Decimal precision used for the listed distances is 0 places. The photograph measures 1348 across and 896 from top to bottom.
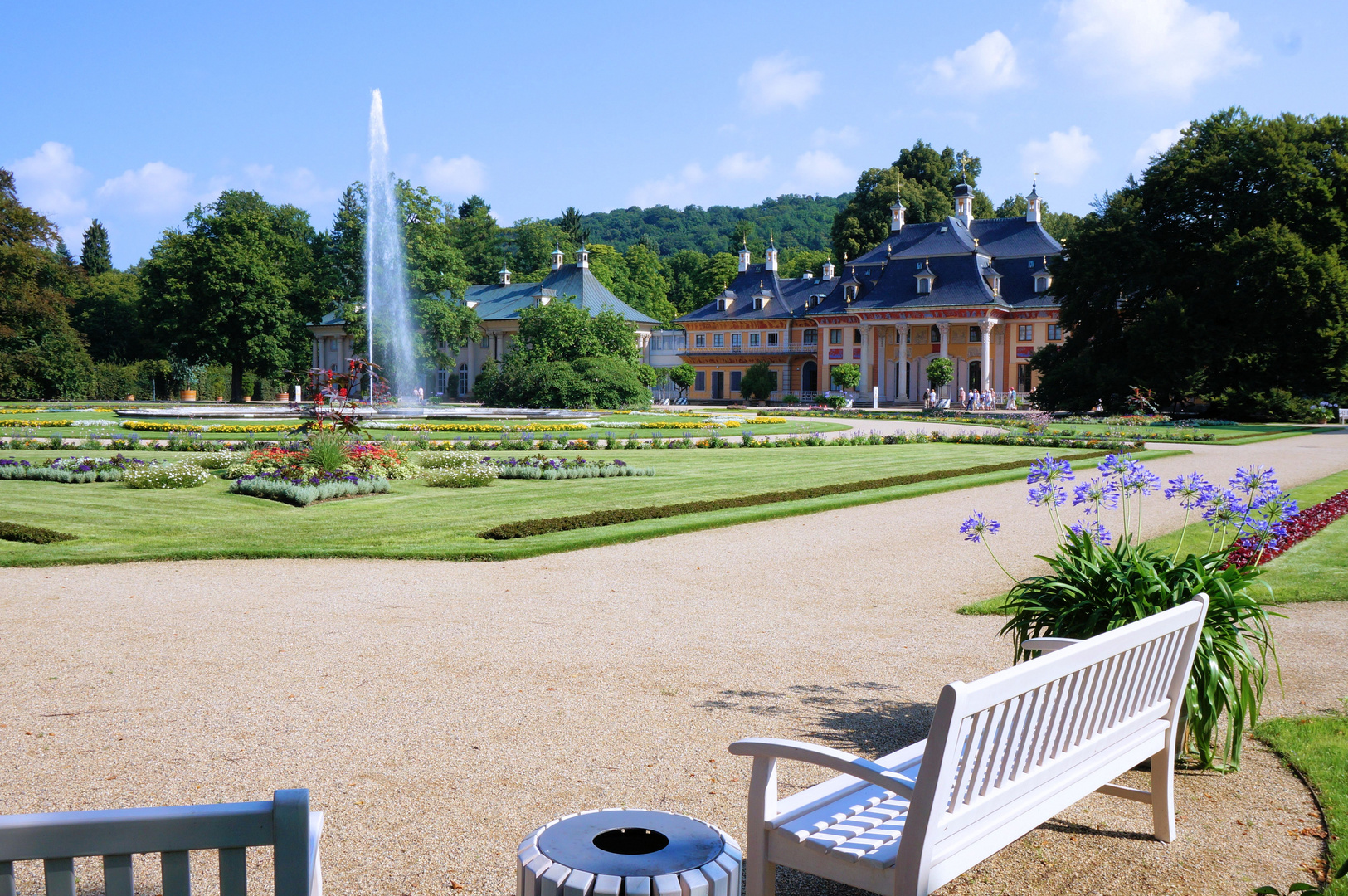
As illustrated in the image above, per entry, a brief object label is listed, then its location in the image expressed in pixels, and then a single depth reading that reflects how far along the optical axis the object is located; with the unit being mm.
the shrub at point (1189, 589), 4480
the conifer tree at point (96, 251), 88375
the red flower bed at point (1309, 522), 9562
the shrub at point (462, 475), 15727
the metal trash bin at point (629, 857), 2344
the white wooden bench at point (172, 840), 1848
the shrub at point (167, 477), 14812
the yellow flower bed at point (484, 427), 26844
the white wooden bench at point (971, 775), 2803
